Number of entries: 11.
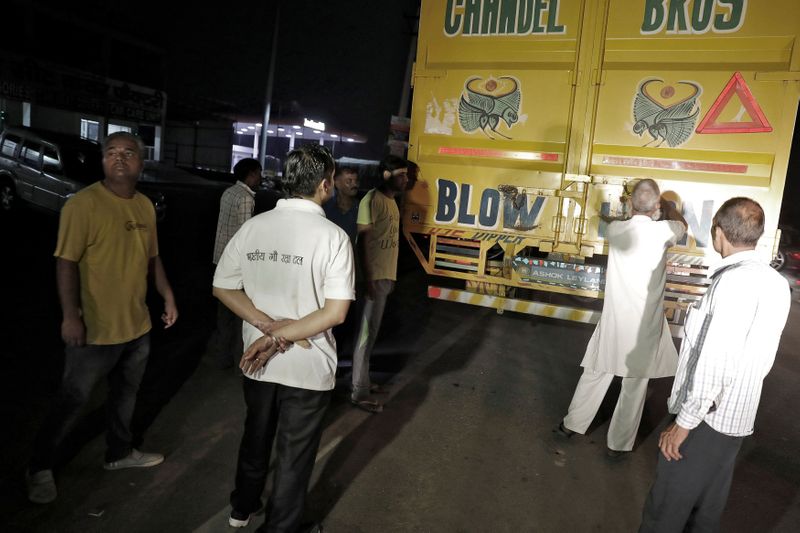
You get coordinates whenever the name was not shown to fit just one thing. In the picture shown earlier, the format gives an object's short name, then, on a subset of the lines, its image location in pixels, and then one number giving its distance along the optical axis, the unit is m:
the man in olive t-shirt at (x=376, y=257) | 4.21
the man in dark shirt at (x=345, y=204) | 4.33
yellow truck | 4.99
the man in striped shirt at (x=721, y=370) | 2.02
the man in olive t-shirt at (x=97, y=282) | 2.74
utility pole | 23.18
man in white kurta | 3.66
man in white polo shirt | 2.28
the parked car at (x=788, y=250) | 10.71
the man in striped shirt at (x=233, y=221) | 4.73
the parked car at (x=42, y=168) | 11.50
